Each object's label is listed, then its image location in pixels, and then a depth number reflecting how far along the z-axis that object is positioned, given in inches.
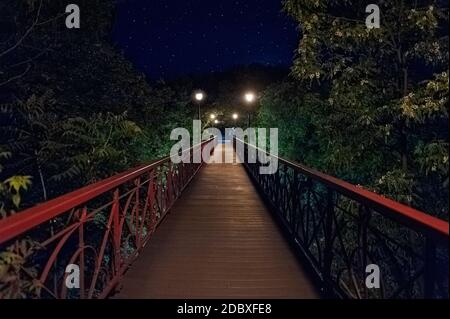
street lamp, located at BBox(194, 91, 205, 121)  748.6
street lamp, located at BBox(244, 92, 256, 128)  740.6
